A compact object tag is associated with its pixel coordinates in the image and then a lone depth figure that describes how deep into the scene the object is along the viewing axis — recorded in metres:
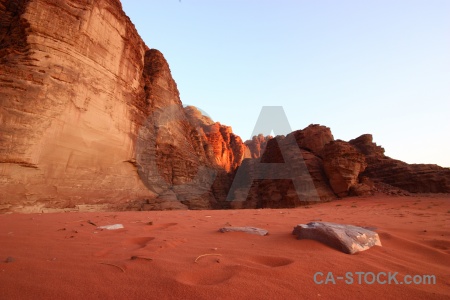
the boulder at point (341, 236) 2.33
